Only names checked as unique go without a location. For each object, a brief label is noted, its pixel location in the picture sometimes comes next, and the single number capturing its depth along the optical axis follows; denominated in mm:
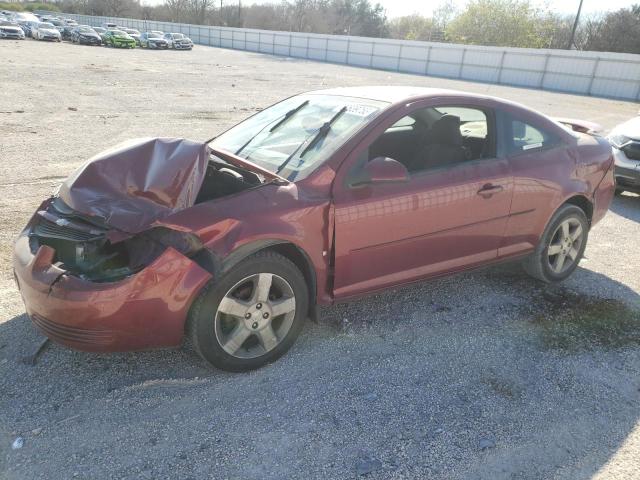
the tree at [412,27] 79188
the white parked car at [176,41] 45125
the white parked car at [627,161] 7094
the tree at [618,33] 45562
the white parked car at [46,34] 41219
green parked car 41231
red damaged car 2746
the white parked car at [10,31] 38719
